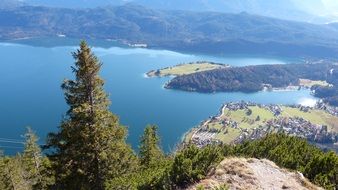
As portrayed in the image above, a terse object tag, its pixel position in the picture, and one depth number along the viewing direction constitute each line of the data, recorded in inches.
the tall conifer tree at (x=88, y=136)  857.5
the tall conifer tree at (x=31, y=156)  1488.7
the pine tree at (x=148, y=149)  1537.2
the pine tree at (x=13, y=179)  1300.3
